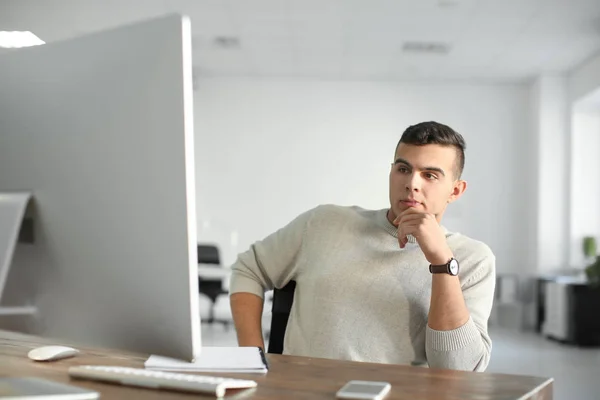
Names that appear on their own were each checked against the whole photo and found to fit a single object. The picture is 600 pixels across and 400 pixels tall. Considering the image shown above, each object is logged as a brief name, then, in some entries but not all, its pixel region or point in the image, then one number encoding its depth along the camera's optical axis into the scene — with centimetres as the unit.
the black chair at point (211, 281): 724
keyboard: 100
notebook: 116
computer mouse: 123
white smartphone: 98
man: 155
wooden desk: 101
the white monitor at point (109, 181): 86
